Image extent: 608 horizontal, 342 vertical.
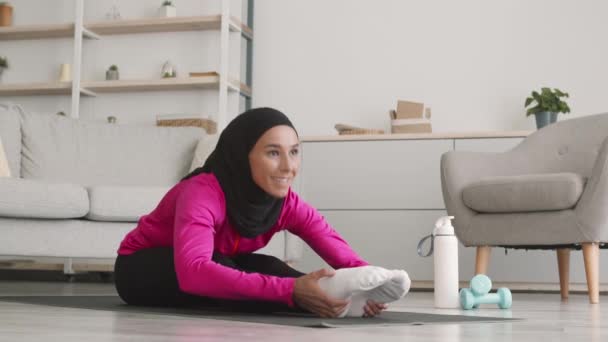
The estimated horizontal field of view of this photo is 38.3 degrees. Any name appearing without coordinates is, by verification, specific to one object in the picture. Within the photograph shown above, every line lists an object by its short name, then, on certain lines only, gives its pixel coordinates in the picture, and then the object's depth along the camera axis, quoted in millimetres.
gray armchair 3506
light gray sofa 3656
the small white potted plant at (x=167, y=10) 5715
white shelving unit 5453
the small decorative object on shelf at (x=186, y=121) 5422
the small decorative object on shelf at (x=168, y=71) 5656
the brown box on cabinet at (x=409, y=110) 5035
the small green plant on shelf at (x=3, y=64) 6043
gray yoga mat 1877
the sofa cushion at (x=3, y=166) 4094
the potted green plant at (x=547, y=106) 4875
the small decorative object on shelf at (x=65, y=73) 5812
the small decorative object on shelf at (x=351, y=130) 5035
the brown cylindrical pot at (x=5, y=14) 5995
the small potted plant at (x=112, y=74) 5777
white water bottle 2828
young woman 1995
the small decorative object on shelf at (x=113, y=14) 5875
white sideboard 4703
